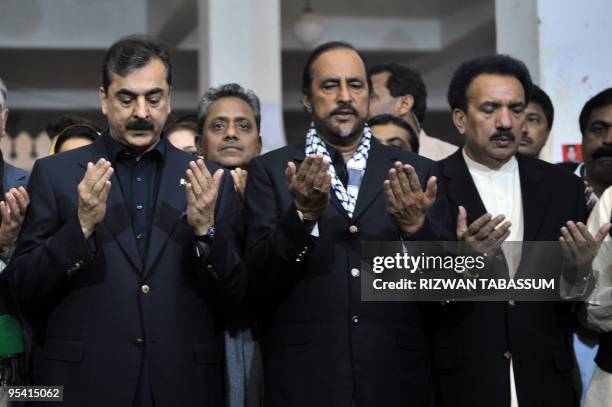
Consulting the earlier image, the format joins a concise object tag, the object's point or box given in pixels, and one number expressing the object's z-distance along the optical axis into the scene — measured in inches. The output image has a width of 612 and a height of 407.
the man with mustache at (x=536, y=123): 188.5
